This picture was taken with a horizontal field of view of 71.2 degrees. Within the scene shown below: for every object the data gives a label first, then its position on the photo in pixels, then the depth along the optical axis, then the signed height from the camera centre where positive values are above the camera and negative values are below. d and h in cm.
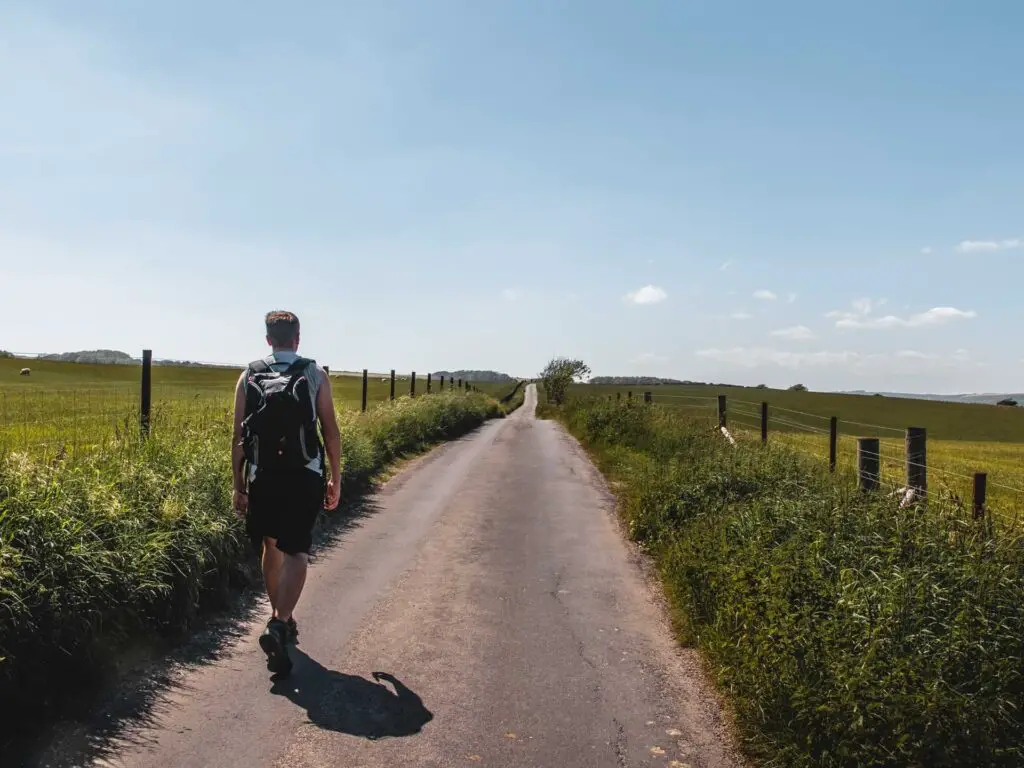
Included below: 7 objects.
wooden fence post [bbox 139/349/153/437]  809 -16
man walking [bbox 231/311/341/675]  421 -45
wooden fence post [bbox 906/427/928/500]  682 -56
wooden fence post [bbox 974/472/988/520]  572 -73
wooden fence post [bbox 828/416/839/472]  1073 -58
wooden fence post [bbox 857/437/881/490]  764 -67
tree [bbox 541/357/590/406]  5353 +132
